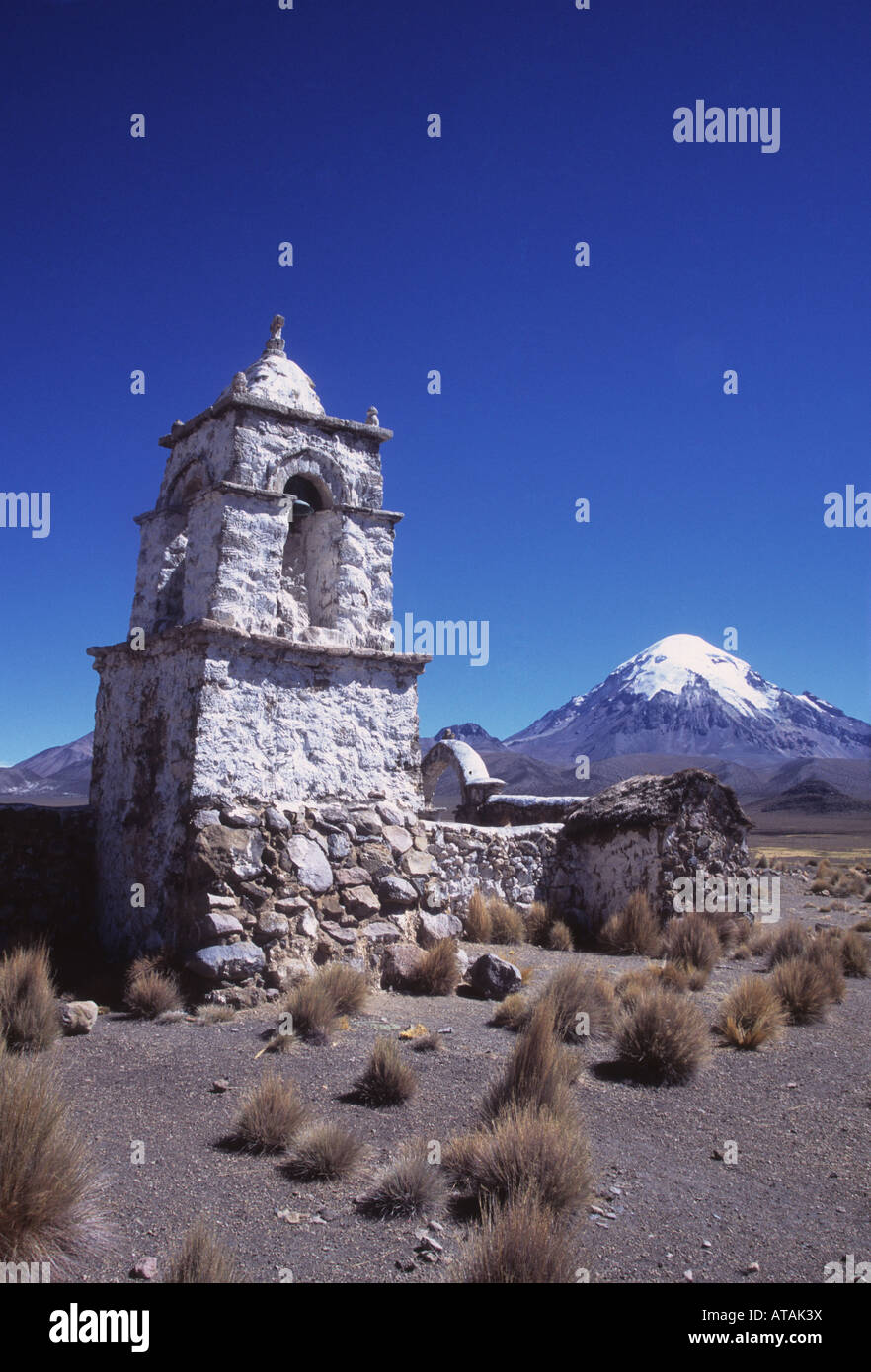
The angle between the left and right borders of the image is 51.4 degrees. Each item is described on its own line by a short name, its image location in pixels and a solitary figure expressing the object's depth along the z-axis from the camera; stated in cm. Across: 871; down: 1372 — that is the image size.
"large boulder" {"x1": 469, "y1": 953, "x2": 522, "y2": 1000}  802
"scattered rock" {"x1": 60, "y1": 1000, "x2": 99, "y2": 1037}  638
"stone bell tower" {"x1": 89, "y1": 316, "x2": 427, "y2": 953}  798
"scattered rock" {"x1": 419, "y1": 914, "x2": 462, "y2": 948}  886
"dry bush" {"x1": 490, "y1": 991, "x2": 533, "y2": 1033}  704
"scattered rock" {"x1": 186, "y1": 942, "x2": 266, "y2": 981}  715
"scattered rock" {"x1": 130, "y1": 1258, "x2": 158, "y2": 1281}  340
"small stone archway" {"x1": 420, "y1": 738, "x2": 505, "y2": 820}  1695
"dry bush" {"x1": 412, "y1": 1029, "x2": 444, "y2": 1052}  634
